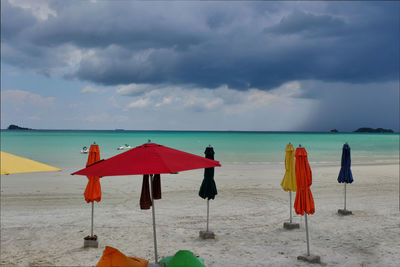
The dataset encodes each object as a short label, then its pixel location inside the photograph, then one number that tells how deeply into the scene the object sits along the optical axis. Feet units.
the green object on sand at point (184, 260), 14.86
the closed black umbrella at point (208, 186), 27.94
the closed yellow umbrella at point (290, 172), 28.86
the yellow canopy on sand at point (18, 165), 15.87
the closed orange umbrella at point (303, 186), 21.62
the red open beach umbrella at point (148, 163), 13.99
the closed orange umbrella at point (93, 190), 24.97
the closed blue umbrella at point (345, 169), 33.25
